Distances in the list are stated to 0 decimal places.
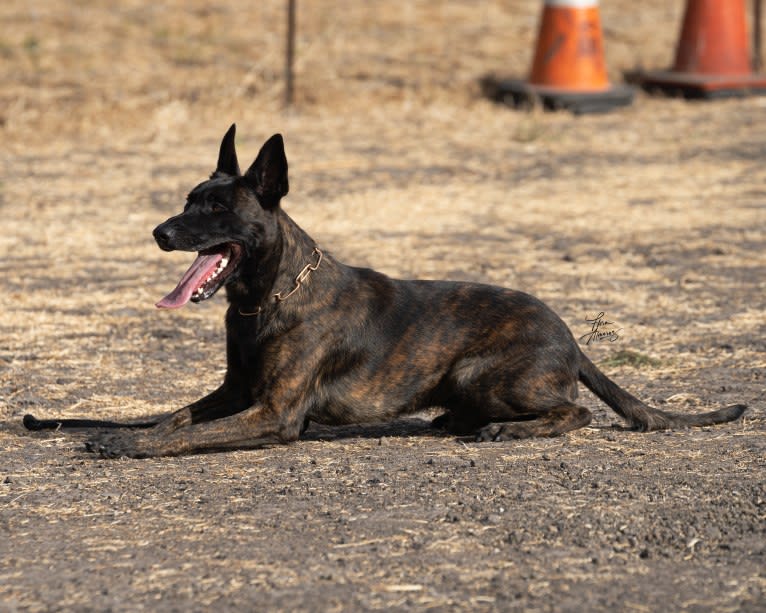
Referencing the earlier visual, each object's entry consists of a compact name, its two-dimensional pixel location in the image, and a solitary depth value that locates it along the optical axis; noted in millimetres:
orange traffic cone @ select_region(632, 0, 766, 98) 14922
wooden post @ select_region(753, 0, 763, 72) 15742
